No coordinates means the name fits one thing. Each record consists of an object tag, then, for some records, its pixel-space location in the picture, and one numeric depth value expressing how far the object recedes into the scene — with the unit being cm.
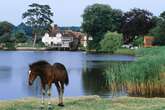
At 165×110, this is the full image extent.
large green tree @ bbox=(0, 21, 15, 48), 14112
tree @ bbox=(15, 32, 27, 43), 14375
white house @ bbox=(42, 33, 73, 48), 15138
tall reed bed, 2512
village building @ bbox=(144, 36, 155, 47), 9491
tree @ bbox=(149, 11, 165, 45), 9069
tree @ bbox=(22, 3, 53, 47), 15425
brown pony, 1399
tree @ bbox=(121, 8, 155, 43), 10994
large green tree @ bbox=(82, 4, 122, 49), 11869
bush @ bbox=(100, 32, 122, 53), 10561
